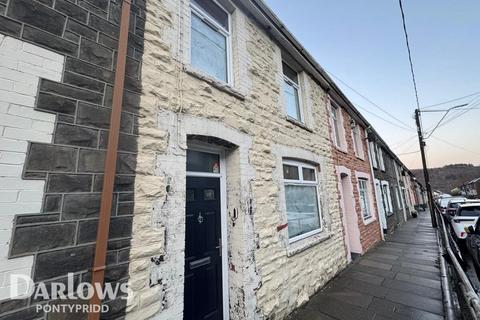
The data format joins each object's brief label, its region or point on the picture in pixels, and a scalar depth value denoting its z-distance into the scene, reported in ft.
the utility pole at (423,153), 47.78
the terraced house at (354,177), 24.54
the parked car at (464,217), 27.58
